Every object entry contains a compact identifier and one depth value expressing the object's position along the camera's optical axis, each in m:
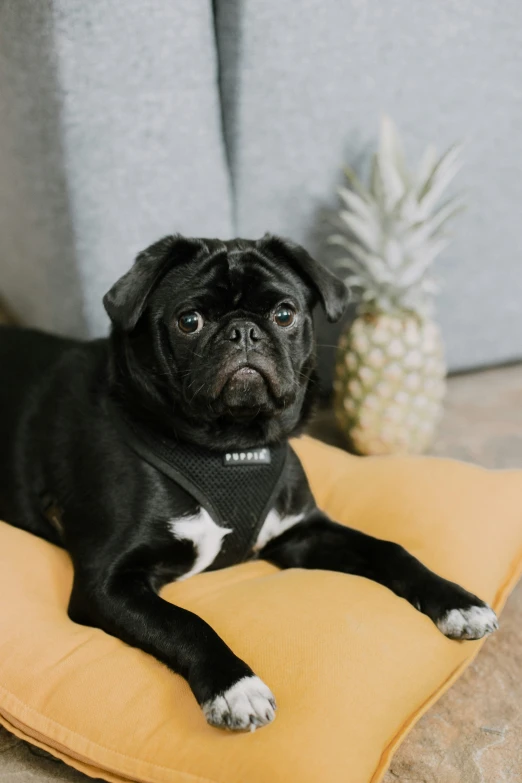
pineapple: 0.94
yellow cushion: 0.56
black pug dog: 0.65
